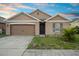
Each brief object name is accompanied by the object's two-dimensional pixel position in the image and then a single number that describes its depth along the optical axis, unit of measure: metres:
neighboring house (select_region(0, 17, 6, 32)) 6.94
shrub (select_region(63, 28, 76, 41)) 5.73
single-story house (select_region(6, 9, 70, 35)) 6.60
